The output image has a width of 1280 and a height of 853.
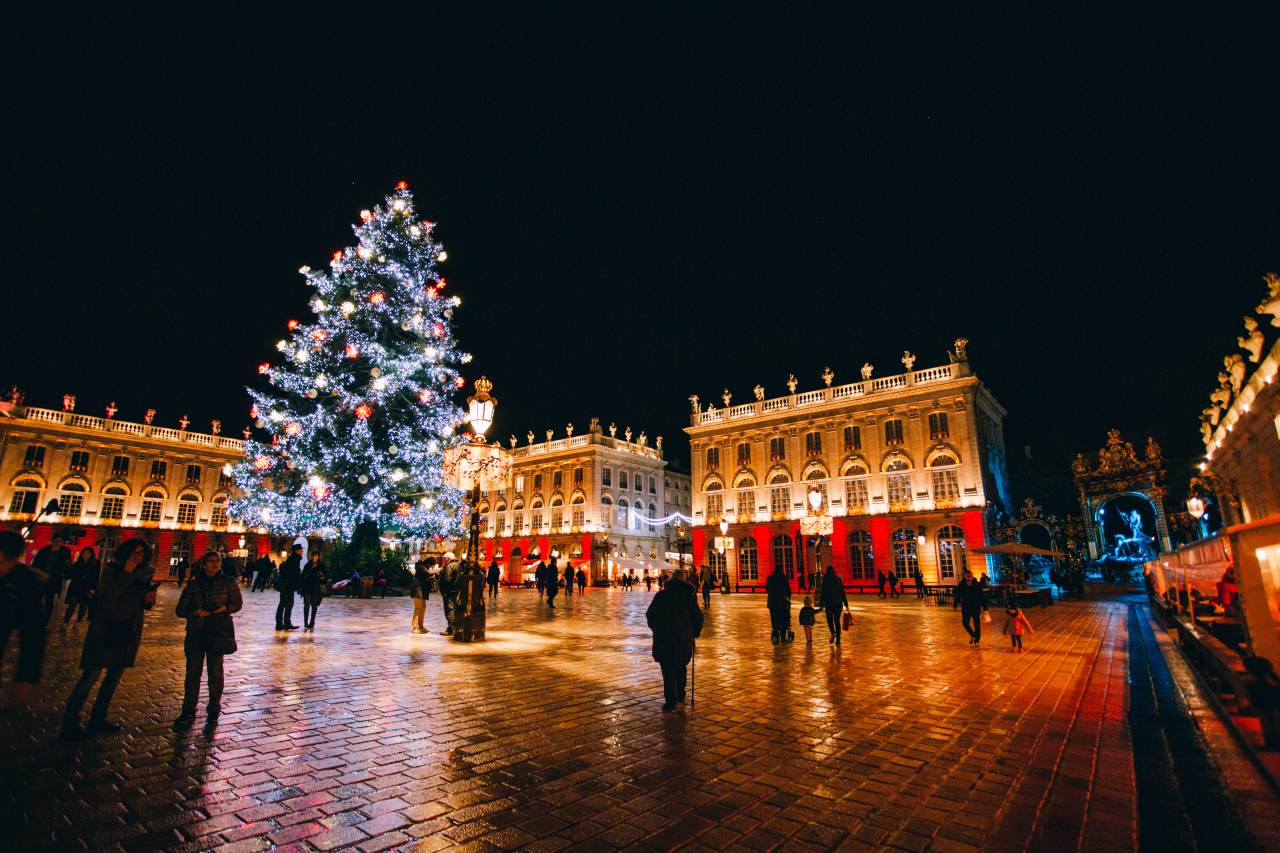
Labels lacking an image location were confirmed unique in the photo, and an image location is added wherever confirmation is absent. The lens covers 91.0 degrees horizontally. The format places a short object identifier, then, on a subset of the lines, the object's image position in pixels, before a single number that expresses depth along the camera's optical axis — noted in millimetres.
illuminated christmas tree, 22812
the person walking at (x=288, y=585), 12328
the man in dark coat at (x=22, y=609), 3664
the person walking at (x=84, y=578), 12484
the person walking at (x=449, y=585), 12514
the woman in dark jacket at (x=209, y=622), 5613
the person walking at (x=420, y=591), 12164
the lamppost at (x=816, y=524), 19830
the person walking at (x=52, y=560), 9836
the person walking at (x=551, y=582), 21812
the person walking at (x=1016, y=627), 10836
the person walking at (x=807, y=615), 11214
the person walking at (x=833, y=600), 11930
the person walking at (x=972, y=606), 11844
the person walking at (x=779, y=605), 12195
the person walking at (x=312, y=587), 12703
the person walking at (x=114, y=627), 5062
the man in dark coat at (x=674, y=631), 6383
